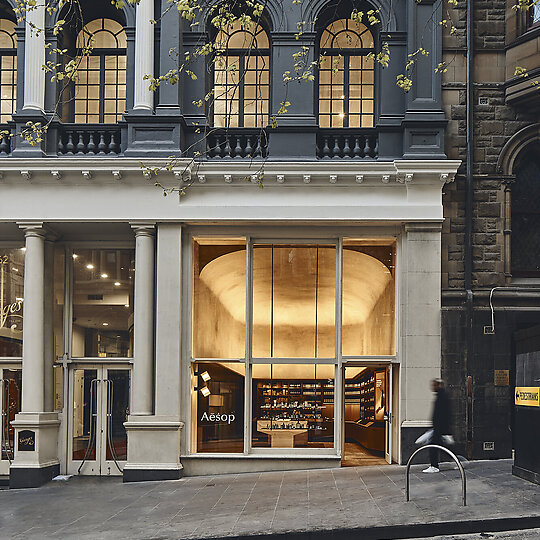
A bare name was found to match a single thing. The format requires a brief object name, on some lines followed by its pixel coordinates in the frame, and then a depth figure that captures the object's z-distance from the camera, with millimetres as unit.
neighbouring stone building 16547
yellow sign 13328
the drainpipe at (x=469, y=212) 16531
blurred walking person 14289
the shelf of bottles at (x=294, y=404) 16891
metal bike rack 11555
